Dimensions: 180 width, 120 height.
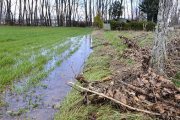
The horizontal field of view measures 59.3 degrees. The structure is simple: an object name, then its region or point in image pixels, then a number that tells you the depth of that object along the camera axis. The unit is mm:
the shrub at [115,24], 27009
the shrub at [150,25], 25438
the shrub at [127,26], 26656
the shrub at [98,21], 35547
